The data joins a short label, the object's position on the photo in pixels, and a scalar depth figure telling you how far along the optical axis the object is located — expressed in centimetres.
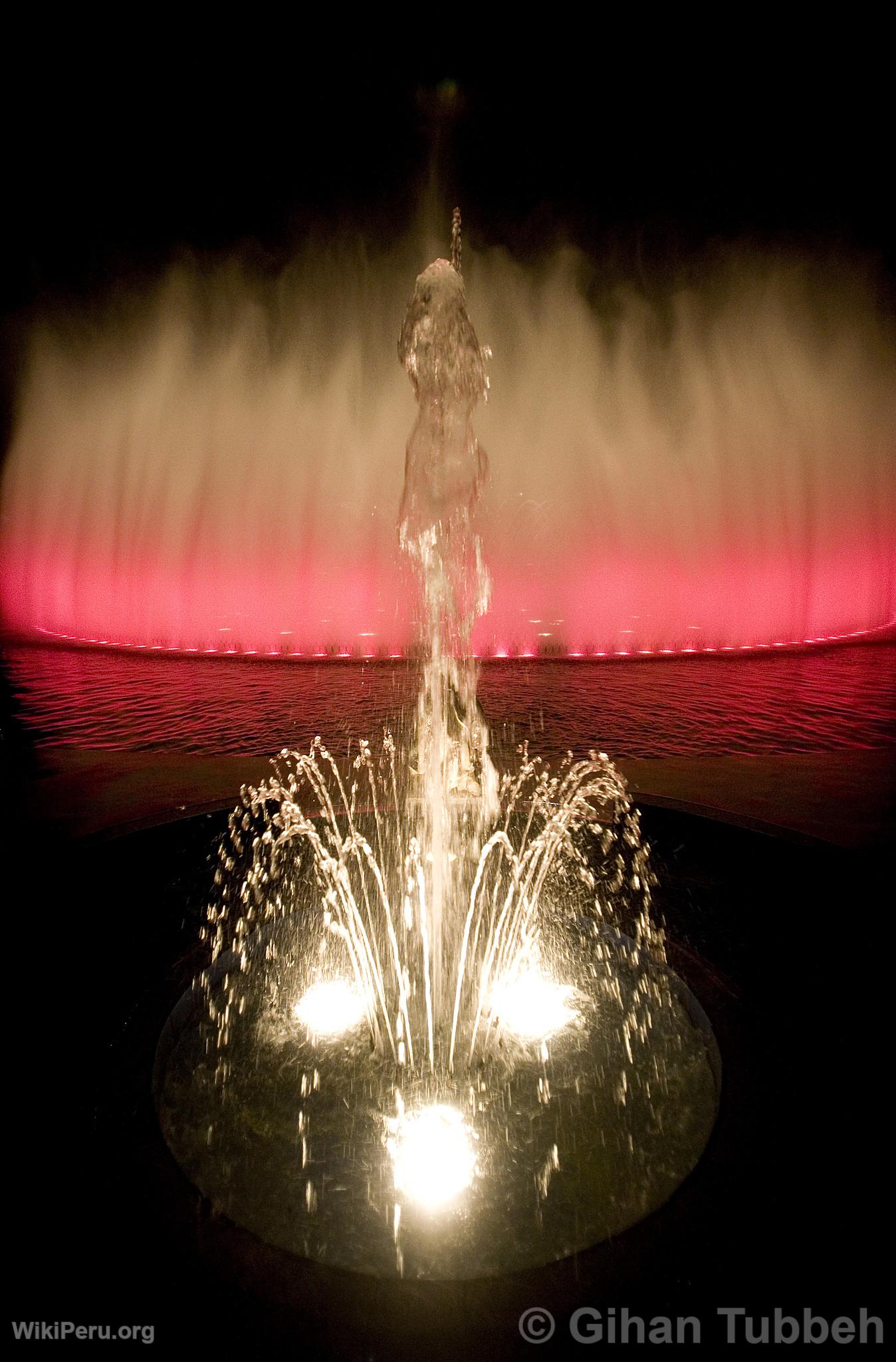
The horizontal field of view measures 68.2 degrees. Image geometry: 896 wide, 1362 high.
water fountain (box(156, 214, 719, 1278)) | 251
